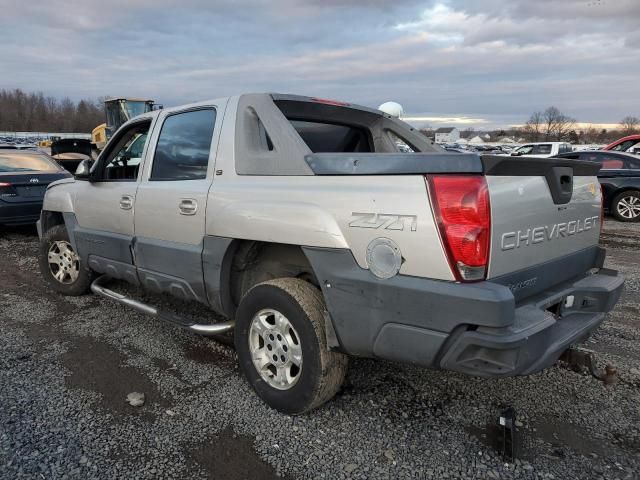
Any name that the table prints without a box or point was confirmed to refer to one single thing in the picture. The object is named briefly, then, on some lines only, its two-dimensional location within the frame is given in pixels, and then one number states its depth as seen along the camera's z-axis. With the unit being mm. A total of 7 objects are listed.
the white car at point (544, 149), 22438
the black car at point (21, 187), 8273
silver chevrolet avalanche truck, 2305
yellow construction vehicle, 22172
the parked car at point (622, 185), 11255
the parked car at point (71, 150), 16125
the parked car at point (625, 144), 15918
